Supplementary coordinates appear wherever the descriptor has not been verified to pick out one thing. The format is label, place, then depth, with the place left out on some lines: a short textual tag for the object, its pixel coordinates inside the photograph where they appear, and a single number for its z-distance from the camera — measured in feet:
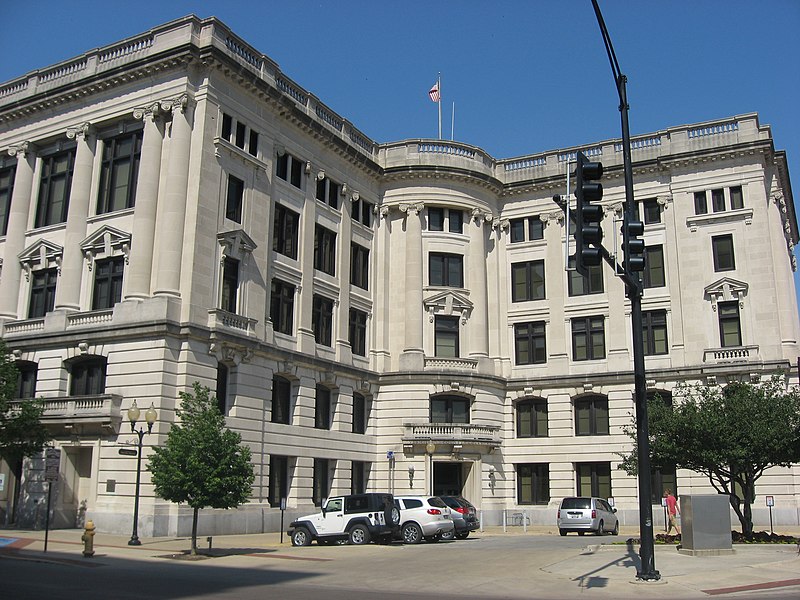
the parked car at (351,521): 101.04
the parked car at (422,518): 107.04
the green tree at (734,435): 97.50
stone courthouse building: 122.52
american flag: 184.65
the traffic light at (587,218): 50.80
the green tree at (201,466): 90.07
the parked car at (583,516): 125.80
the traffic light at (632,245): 59.57
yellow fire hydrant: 82.43
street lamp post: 97.59
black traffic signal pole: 61.36
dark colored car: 117.91
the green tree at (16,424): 111.86
